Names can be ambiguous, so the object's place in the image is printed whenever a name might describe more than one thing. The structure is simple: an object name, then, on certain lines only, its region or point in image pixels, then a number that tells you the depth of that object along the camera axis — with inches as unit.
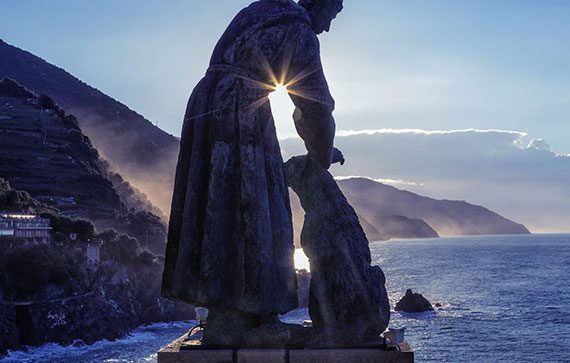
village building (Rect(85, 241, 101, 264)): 3649.1
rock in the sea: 4124.0
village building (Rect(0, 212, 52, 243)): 3378.4
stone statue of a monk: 204.8
